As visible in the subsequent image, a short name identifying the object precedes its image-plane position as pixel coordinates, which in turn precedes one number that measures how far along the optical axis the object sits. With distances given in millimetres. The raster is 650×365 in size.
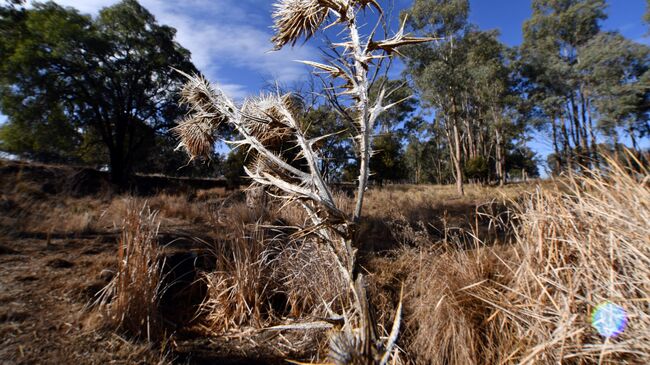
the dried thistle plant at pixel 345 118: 1697
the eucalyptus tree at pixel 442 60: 16375
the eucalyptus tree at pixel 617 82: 14055
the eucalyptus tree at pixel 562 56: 17688
